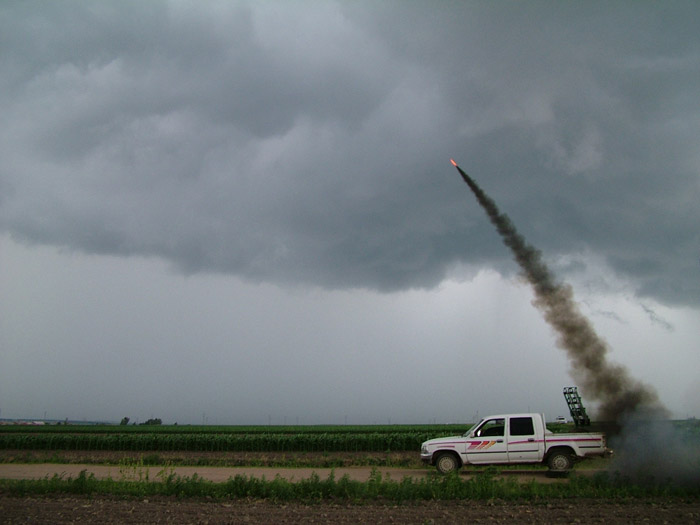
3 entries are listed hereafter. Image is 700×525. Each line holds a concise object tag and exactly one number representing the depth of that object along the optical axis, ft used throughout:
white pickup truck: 59.47
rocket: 83.87
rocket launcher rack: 68.18
